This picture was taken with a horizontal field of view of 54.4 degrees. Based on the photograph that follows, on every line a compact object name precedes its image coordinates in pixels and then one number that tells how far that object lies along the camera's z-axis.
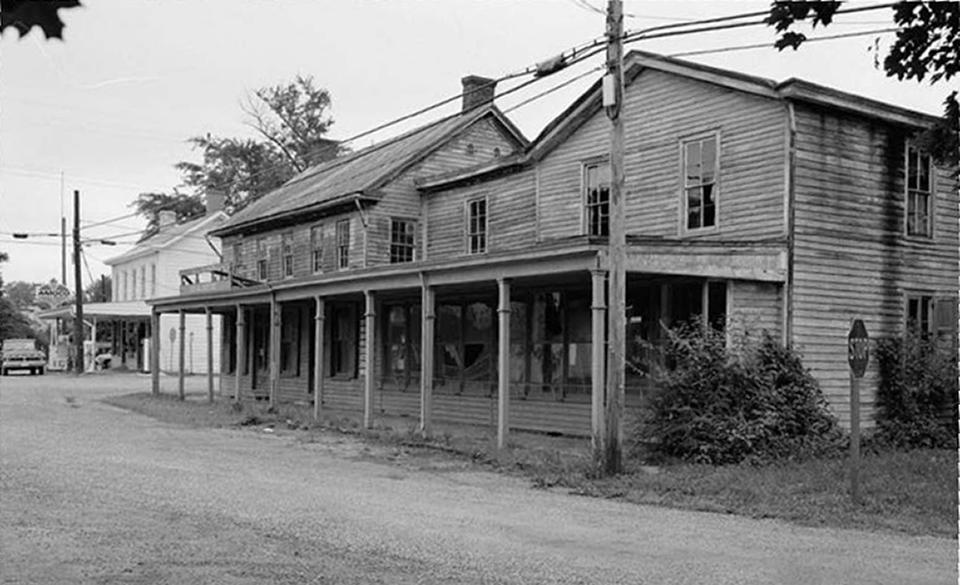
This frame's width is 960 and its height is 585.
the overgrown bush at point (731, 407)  13.60
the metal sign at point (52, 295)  66.25
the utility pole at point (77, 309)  44.95
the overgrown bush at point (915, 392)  16.31
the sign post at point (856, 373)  10.48
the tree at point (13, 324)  59.78
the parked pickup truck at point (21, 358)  47.56
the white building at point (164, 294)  48.53
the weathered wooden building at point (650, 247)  15.47
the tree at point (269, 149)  58.44
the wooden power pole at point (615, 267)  12.70
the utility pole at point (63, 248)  56.03
